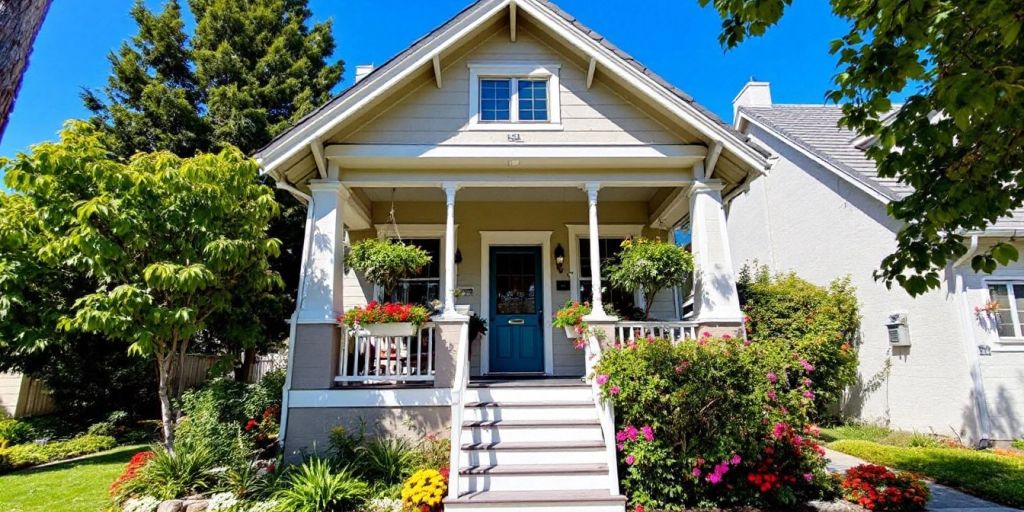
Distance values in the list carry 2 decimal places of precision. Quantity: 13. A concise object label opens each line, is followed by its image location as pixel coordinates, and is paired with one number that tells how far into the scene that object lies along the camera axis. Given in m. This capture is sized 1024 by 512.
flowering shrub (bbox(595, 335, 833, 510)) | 5.04
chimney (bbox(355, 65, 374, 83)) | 9.35
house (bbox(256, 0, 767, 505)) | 6.02
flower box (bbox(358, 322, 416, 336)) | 6.31
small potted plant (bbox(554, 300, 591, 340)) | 6.56
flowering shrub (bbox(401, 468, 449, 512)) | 4.76
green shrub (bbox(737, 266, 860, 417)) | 8.78
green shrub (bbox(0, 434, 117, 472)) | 7.83
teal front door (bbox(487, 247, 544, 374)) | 8.30
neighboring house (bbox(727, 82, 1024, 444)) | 7.80
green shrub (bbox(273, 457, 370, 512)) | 4.85
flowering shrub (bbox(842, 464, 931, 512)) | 4.82
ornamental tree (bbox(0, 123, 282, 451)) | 4.96
